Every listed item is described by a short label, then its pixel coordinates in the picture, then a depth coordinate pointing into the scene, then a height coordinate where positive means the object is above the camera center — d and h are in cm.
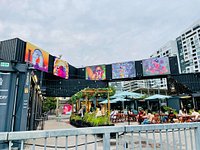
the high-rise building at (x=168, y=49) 9319 +3004
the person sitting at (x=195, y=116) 1073 -99
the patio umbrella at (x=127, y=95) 1264 +48
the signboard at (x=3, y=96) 482 +18
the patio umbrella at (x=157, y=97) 1422 +34
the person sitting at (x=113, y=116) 1538 -137
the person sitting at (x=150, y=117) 1087 -108
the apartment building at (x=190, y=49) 7906 +2614
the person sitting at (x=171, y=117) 1250 -122
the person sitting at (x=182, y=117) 1160 -115
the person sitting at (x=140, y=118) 1222 -124
